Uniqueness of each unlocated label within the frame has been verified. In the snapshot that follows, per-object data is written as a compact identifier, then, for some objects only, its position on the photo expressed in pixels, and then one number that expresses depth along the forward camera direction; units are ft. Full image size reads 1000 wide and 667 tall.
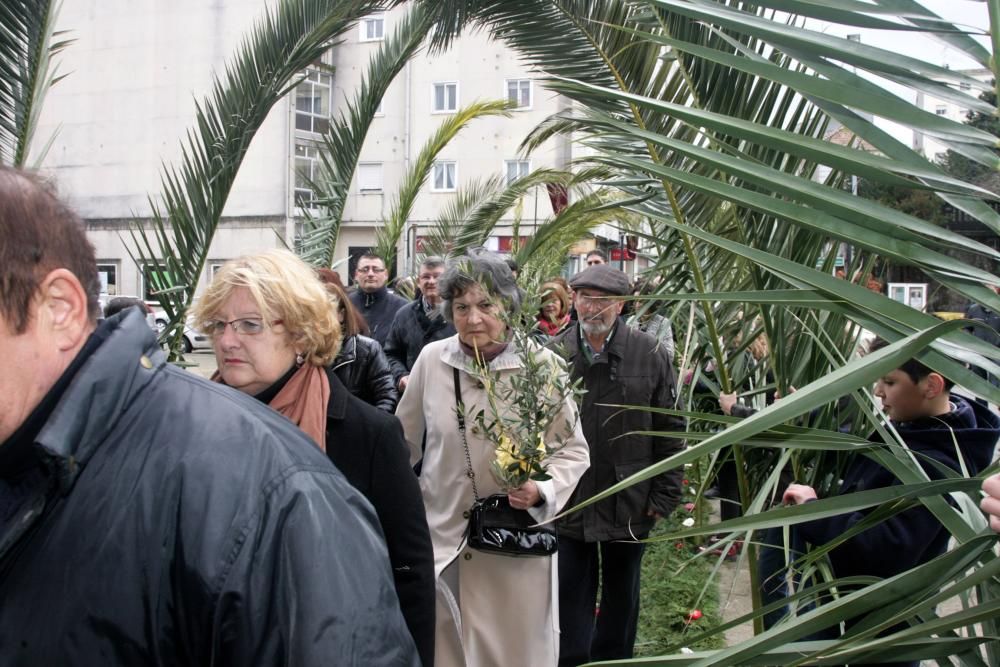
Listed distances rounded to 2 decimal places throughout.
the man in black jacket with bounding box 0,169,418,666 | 3.96
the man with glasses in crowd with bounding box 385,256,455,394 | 21.27
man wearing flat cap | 14.43
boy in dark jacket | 9.08
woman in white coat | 11.91
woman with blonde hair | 9.11
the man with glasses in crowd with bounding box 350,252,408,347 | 24.56
